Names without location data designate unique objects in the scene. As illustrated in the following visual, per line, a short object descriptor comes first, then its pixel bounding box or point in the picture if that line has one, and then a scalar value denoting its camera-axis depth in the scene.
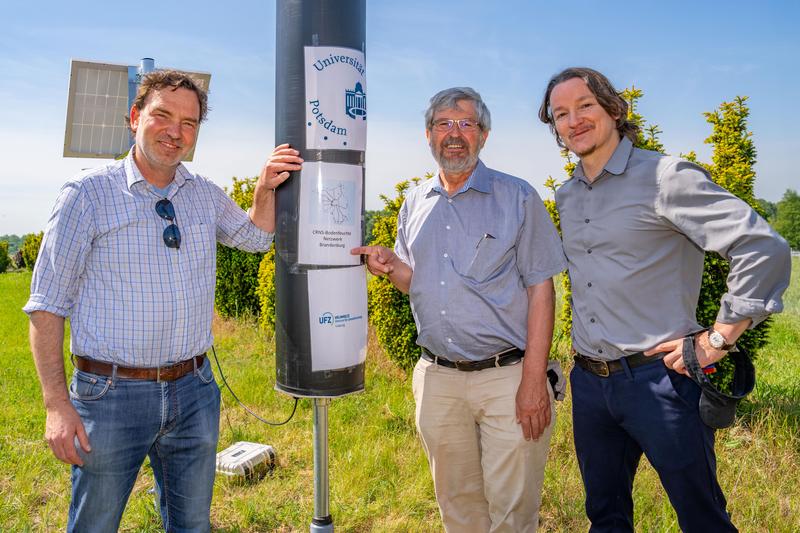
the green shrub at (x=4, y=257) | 35.56
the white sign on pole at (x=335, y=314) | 3.15
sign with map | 3.09
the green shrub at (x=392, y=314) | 6.81
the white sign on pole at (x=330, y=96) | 3.04
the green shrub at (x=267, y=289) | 9.46
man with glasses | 3.09
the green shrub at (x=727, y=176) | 5.43
